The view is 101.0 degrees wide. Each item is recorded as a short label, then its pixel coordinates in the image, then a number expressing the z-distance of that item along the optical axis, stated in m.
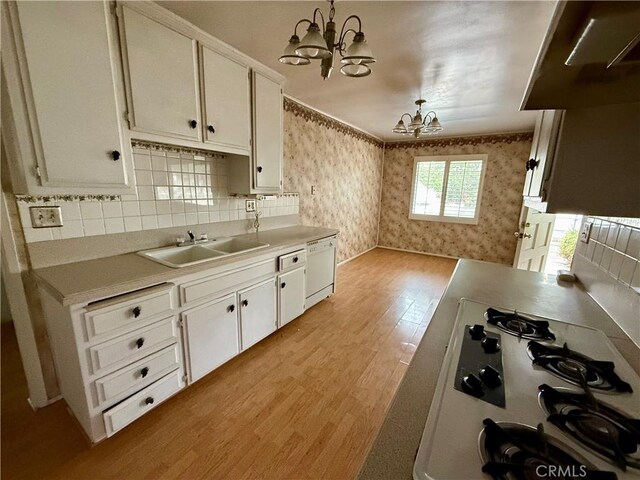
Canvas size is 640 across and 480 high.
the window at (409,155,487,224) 4.82
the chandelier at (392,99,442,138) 2.68
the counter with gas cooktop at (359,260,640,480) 0.54
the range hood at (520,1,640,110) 0.46
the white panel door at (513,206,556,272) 3.10
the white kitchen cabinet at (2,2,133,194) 1.13
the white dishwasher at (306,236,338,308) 2.75
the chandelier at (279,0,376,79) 1.16
